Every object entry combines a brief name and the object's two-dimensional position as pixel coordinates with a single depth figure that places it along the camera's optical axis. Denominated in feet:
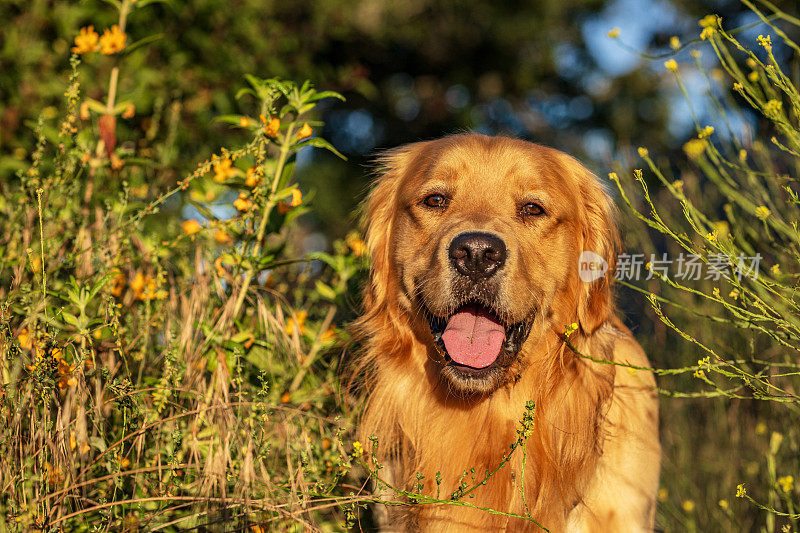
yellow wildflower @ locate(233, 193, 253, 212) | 9.25
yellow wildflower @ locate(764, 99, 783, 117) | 7.32
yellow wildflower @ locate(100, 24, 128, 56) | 10.14
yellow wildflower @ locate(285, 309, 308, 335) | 10.51
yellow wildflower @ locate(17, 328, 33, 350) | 7.94
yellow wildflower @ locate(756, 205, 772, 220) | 6.88
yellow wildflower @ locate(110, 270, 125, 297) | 9.87
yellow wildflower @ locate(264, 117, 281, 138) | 9.17
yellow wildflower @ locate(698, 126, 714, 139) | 7.39
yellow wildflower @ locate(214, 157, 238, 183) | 9.68
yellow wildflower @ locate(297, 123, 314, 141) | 9.24
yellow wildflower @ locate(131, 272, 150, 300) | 10.00
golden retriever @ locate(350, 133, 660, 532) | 8.89
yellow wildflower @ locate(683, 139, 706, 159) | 7.71
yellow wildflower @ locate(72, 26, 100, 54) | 10.25
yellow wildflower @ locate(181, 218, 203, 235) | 9.72
